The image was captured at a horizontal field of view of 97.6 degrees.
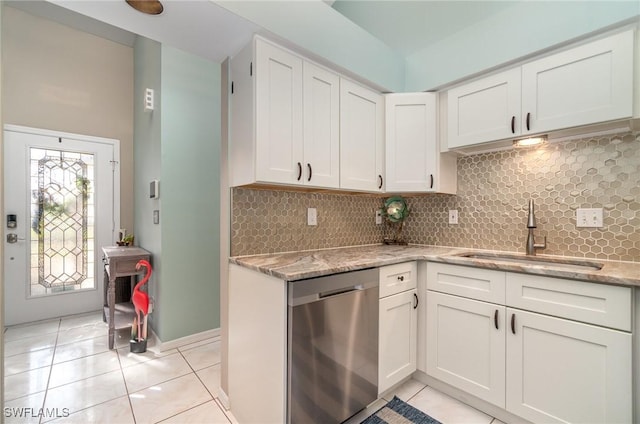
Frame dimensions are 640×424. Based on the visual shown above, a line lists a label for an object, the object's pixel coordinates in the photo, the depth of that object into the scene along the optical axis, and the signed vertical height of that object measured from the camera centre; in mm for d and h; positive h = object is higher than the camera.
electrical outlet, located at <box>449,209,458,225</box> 2441 -49
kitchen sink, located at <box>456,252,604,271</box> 1758 -337
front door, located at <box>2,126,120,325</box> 3123 -132
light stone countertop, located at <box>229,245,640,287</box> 1322 -311
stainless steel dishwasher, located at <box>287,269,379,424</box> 1332 -719
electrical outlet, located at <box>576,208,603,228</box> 1774 -38
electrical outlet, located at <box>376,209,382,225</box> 2762 -64
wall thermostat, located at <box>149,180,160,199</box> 2594 +187
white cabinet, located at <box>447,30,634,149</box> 1529 +734
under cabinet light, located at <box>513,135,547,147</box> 1913 +491
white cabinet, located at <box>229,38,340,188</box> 1596 +561
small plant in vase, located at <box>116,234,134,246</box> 3287 -386
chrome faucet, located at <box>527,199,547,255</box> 1931 -176
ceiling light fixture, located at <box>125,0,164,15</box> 1326 +980
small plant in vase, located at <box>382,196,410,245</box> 2561 -38
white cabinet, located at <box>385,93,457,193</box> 2287 +539
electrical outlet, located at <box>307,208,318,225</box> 2212 -50
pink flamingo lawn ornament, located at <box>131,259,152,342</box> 2471 -833
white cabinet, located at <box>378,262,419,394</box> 1771 -781
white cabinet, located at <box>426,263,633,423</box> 1302 -753
